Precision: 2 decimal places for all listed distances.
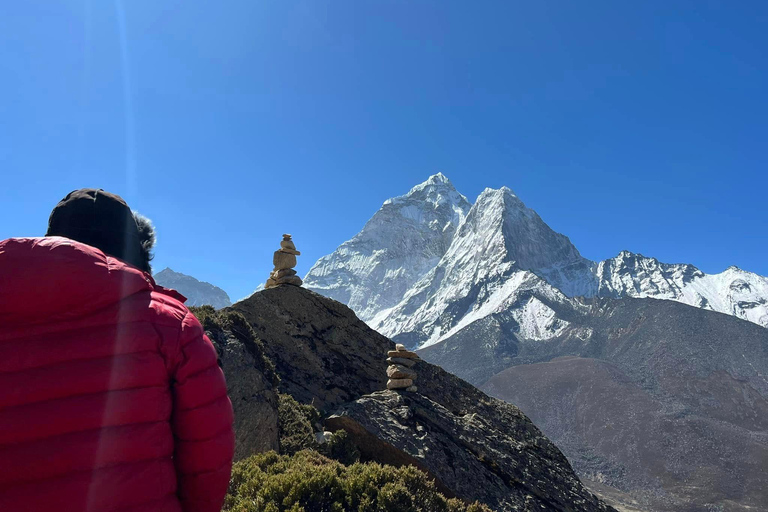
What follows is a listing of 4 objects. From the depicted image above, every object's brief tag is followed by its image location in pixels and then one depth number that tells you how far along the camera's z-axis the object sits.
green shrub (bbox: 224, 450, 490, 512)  6.03
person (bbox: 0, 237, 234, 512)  2.48
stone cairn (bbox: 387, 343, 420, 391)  14.86
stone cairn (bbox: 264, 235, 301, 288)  18.42
